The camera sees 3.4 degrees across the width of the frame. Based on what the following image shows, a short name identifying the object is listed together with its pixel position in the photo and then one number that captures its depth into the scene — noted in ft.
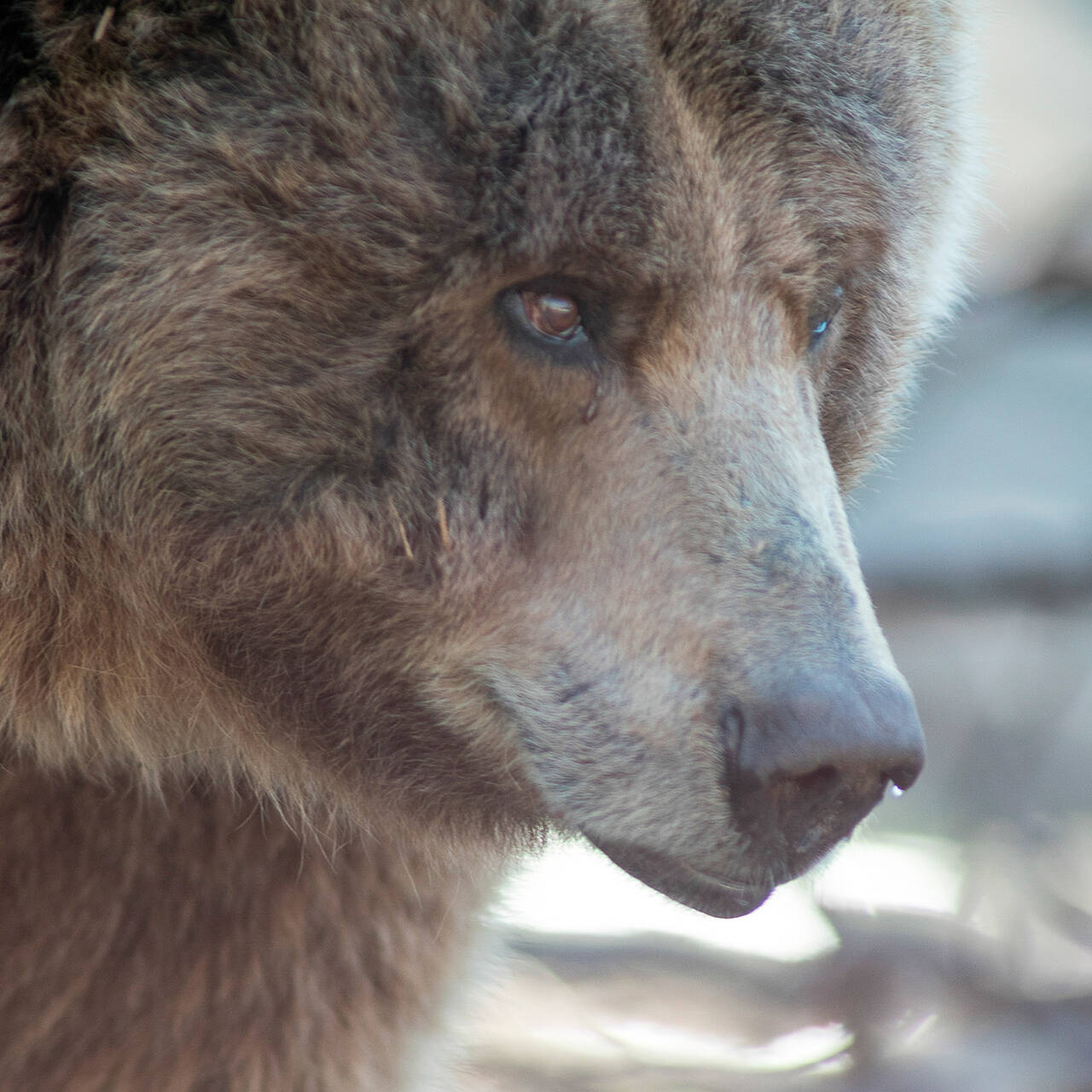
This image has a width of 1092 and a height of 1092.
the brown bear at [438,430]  20.96
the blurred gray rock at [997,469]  30.48
